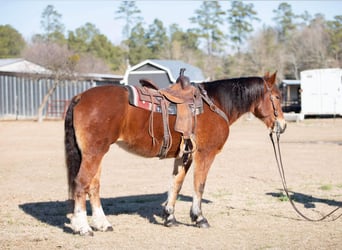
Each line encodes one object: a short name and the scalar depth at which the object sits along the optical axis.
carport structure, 42.53
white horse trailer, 36.31
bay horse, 6.88
